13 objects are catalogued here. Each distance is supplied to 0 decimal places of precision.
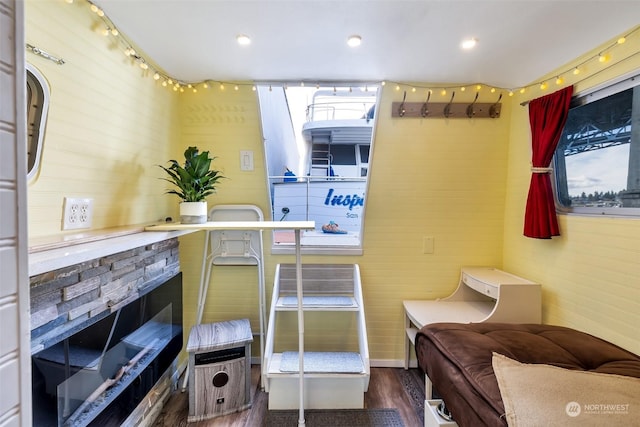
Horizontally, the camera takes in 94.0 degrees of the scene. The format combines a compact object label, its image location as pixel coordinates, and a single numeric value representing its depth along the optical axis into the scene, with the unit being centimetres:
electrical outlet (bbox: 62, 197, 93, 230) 132
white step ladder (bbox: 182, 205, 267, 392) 236
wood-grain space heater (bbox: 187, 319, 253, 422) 187
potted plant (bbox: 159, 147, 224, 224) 189
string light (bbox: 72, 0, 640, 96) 155
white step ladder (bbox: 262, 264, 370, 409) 190
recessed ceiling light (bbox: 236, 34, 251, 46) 173
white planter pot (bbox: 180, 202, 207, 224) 189
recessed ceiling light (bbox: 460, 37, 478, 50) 173
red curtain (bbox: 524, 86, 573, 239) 188
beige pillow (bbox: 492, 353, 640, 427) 98
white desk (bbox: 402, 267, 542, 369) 197
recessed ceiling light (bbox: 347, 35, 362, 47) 172
